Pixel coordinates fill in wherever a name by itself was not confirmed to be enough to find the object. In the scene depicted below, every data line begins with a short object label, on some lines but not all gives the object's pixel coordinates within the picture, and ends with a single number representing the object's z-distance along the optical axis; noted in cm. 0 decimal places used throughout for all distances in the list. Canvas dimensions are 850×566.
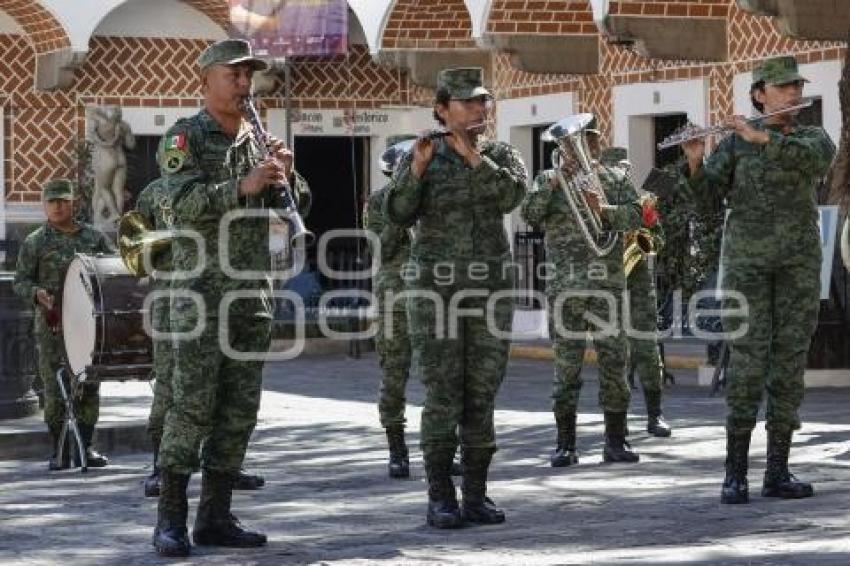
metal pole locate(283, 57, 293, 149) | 2688
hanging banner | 2694
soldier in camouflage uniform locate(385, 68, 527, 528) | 1003
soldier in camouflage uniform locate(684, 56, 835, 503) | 1051
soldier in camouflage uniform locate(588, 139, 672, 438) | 1424
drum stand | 1359
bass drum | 1300
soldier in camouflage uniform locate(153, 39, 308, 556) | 925
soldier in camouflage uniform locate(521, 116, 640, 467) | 1284
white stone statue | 2862
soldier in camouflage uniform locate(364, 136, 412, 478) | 1253
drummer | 1373
